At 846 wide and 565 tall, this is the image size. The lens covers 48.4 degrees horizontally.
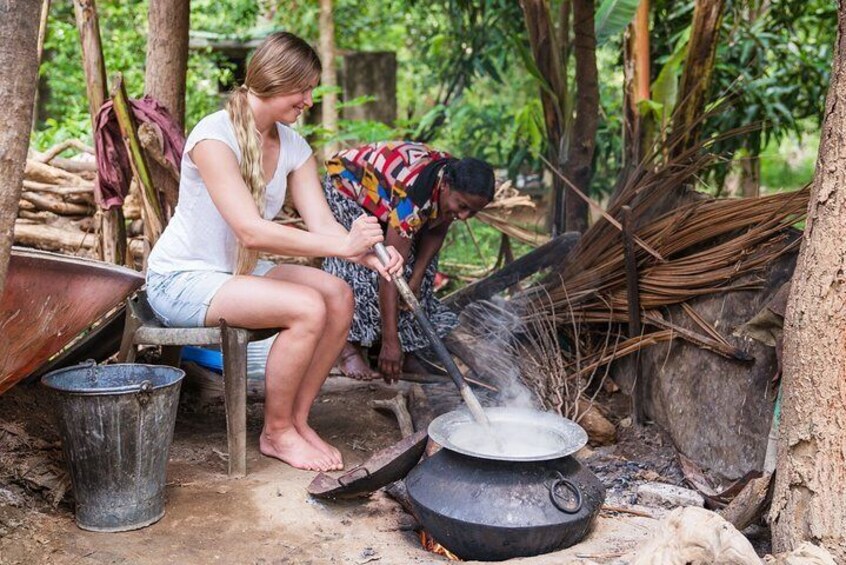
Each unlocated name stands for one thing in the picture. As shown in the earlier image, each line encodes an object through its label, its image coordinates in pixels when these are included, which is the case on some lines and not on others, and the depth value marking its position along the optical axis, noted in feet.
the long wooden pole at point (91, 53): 14.03
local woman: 12.66
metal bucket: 9.12
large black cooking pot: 8.77
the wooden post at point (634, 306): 12.60
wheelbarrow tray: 8.50
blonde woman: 10.37
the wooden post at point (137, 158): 13.09
